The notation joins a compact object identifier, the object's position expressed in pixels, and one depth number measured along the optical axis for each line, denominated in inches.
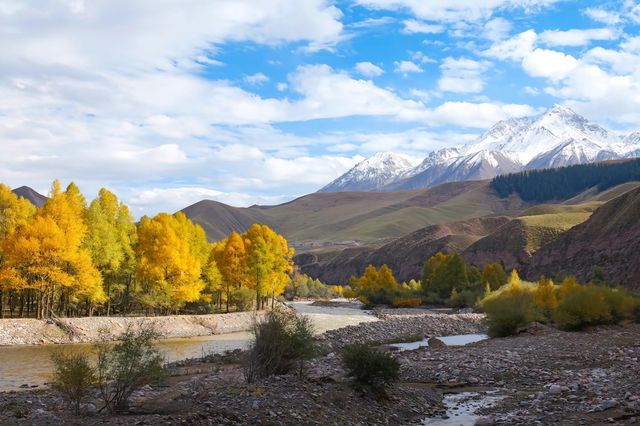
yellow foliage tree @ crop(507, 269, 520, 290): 2649.4
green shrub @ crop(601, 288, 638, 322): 1786.4
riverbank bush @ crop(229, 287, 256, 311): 2610.7
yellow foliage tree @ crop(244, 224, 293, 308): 2503.7
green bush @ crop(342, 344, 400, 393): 740.0
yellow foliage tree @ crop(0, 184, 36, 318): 1843.0
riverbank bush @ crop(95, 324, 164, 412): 625.9
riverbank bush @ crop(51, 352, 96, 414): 593.0
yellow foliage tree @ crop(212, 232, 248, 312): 2527.1
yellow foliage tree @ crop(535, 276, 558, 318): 2251.5
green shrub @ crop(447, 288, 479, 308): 3508.9
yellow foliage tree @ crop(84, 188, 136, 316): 1931.6
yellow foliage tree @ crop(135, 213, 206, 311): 2039.9
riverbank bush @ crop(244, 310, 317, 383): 777.6
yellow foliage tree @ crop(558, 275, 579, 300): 2268.7
